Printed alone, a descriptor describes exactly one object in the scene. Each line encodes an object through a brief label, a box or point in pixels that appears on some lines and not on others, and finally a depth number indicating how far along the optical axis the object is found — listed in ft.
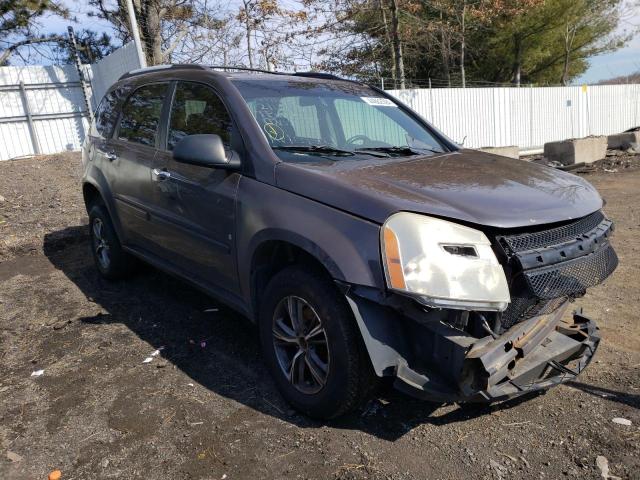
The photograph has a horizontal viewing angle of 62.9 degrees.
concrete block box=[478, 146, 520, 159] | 43.34
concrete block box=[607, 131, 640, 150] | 50.80
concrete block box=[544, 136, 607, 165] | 43.98
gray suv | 7.72
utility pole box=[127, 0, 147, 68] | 35.09
